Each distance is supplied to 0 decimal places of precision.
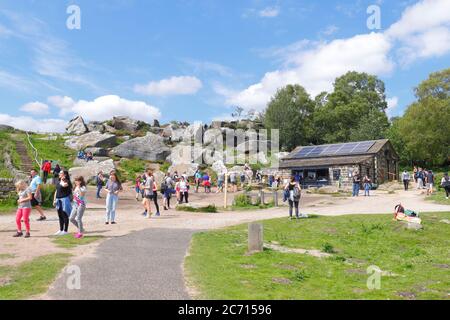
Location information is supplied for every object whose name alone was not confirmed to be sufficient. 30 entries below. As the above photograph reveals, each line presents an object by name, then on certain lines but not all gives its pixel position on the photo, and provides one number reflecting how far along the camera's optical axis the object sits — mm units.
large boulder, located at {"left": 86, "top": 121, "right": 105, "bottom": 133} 57953
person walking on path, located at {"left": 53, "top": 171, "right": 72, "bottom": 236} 12664
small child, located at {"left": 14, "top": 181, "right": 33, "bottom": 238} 12252
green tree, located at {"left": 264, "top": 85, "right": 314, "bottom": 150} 66062
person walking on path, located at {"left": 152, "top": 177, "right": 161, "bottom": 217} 18328
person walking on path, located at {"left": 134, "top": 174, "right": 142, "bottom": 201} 25891
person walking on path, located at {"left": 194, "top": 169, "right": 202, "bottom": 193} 33188
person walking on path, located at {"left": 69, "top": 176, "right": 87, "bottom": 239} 12266
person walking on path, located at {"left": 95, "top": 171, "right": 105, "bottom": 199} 25616
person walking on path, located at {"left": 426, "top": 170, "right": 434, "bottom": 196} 28469
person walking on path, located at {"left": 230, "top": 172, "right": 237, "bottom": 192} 33625
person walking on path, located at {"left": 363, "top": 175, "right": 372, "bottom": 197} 29800
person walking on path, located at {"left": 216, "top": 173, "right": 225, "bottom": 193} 33641
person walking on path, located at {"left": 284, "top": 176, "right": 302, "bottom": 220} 16984
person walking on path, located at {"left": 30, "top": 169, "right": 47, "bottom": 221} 16206
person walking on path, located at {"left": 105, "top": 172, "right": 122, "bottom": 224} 15594
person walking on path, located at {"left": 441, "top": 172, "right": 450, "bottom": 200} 24744
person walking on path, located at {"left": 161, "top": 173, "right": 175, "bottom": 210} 22250
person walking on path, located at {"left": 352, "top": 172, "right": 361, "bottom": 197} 29234
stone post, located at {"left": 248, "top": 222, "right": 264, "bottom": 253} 11055
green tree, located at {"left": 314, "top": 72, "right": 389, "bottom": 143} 60831
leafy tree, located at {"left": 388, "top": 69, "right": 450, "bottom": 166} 52594
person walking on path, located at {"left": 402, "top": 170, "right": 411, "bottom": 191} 33500
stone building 37719
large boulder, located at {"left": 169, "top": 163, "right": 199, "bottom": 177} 39031
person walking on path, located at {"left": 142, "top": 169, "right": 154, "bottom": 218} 17828
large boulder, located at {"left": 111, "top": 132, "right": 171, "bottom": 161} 44625
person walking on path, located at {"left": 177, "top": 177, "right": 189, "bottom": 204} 23716
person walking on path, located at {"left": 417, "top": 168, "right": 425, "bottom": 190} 33625
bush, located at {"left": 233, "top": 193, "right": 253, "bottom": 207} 24328
